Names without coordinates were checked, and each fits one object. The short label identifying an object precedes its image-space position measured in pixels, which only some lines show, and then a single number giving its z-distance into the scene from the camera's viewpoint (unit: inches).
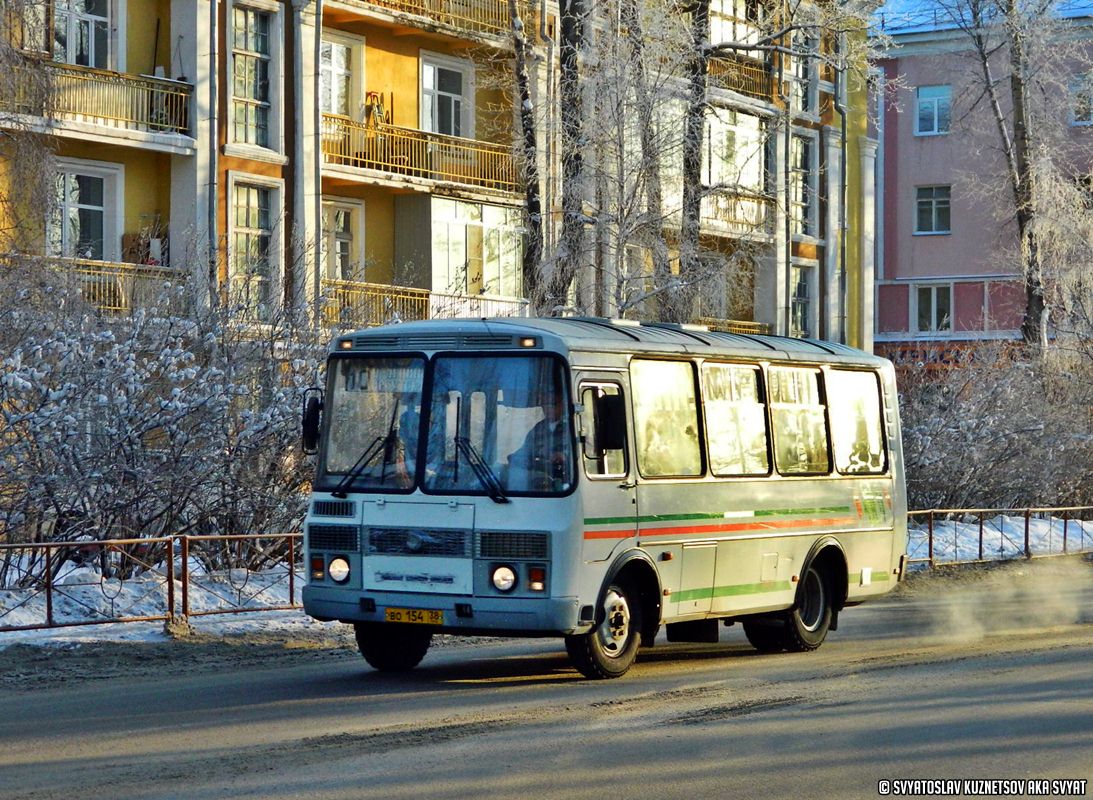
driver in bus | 542.9
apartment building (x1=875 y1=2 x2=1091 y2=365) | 2428.6
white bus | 540.7
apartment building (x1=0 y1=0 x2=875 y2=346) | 1129.4
